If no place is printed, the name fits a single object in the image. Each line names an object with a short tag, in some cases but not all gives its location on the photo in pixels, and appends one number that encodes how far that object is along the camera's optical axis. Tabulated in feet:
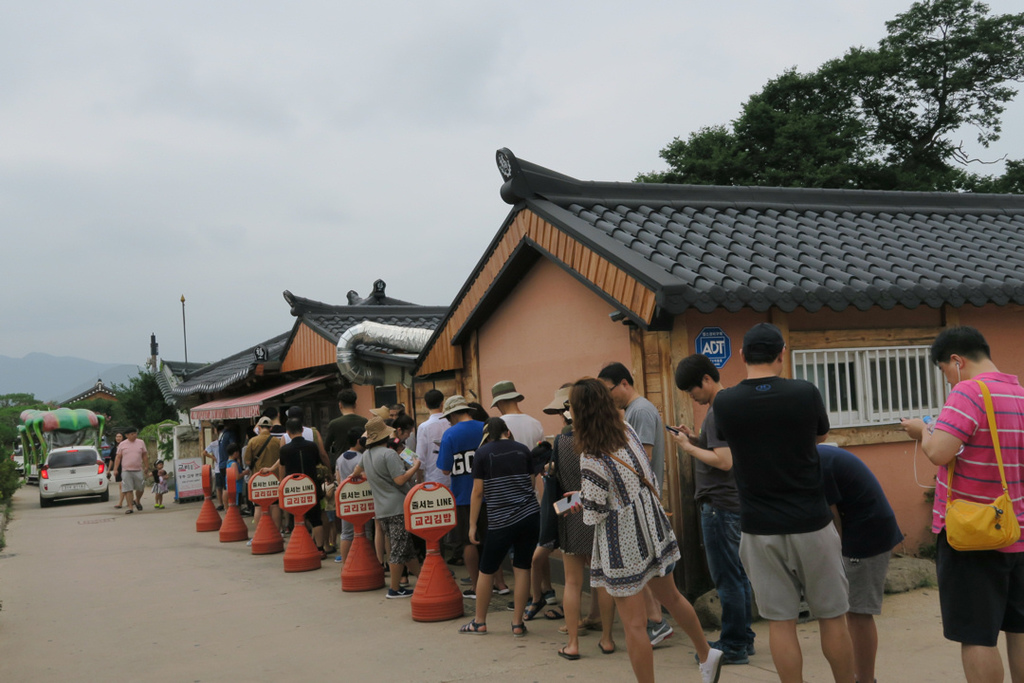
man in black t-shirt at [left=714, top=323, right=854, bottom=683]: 13.16
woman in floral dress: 15.67
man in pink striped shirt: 12.28
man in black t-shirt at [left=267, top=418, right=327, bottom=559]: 34.22
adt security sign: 22.45
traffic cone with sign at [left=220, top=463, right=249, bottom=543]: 42.47
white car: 72.18
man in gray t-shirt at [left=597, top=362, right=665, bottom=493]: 19.11
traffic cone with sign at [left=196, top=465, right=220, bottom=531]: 47.65
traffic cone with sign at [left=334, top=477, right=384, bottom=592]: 28.53
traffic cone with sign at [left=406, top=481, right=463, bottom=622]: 23.52
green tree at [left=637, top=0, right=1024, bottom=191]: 93.04
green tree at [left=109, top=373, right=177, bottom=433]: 143.13
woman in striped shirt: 21.66
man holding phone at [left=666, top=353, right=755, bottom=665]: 17.81
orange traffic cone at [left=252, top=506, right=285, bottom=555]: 37.99
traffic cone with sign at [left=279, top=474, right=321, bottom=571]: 32.81
